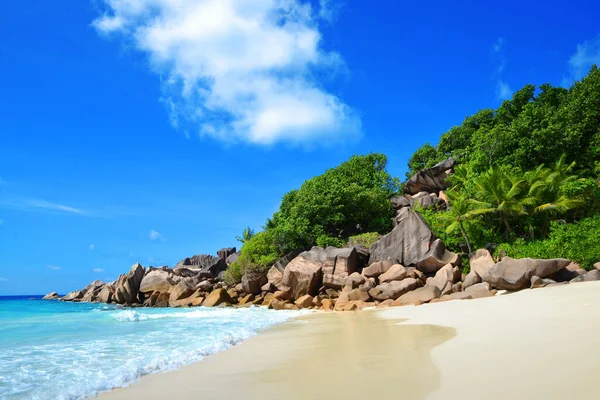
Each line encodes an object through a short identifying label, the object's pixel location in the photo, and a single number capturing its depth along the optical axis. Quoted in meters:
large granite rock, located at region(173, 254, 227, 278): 37.28
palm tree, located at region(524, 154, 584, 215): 20.89
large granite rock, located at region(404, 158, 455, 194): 34.62
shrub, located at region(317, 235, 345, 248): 29.45
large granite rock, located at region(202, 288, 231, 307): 26.47
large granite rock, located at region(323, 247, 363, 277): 23.11
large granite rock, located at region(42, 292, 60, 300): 68.81
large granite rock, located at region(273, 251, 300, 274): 26.83
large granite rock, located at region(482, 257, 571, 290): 14.66
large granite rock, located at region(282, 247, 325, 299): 23.33
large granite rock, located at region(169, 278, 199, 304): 30.27
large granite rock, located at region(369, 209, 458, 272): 21.41
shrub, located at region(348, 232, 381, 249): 27.78
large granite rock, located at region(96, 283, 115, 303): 42.12
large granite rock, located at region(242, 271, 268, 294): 27.58
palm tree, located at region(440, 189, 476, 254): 22.84
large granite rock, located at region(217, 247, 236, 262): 41.63
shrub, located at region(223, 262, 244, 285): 30.70
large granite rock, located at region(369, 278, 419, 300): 18.94
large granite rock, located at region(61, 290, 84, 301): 55.17
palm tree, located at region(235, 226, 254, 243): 41.53
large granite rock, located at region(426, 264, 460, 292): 18.48
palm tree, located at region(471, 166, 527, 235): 21.70
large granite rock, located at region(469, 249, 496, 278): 18.09
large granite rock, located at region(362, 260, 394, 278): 22.27
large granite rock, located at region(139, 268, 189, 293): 33.01
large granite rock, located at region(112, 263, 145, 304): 34.72
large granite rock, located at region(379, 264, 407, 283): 20.69
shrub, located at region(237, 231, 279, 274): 29.27
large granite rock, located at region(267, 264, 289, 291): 25.72
